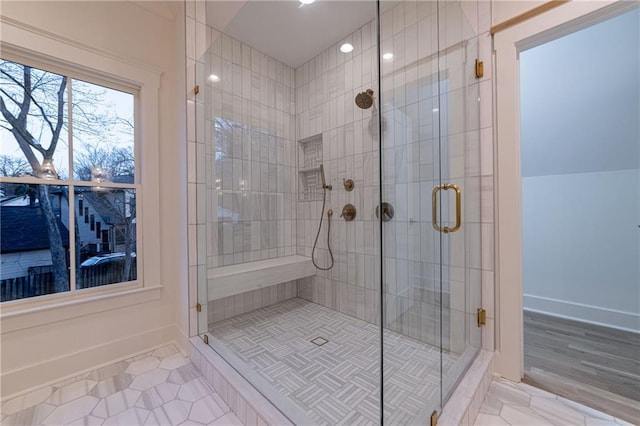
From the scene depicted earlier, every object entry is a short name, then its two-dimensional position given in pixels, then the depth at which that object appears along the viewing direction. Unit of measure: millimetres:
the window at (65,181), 1461
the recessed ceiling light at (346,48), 2255
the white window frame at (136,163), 1429
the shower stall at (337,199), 1218
